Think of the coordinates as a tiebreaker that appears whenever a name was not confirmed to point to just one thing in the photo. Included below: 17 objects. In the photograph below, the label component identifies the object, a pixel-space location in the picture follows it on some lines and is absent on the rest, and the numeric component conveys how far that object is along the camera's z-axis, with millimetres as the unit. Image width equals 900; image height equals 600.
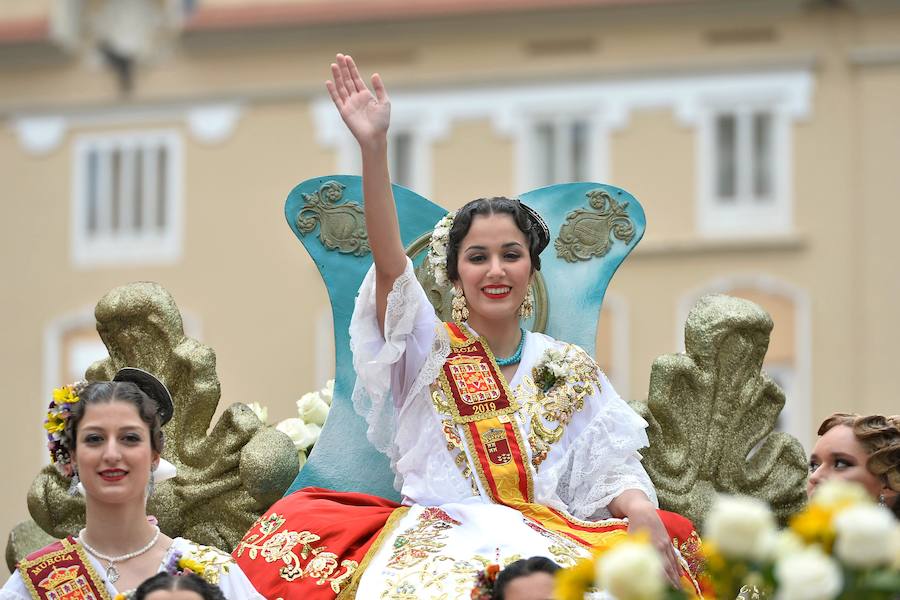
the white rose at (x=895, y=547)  6051
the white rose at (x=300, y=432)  12703
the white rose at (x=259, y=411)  12906
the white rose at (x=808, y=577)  5789
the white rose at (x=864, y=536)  5859
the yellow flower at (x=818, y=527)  6133
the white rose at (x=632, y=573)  5777
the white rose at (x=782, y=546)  6008
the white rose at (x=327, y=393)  13263
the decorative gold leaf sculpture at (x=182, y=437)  12273
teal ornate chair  11891
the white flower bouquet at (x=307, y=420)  12727
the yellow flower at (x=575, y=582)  6164
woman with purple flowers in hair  9070
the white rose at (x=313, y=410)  13047
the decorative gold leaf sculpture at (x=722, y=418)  12516
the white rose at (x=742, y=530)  5910
